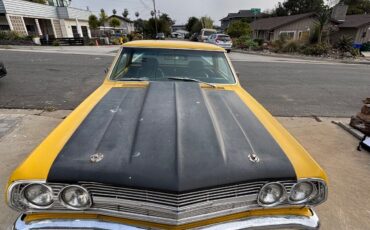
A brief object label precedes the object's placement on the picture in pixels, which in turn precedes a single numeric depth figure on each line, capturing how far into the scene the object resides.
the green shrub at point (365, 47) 21.50
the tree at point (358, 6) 44.84
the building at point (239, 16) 63.95
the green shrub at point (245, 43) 23.67
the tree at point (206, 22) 51.81
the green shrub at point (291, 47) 20.82
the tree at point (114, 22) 43.78
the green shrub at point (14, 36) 21.62
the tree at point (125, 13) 77.14
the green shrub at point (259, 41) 26.24
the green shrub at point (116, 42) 28.12
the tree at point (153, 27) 50.66
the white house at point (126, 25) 52.89
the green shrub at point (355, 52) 18.77
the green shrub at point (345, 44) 19.14
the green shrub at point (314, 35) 20.39
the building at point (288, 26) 29.35
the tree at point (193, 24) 57.12
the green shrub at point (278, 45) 21.61
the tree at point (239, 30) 32.59
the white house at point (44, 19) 23.31
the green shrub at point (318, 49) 18.91
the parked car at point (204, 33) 23.81
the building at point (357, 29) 25.38
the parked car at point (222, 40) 19.29
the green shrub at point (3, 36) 21.41
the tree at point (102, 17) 42.08
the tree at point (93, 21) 35.80
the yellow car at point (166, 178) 1.28
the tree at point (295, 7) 51.66
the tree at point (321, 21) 20.16
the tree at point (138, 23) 66.34
